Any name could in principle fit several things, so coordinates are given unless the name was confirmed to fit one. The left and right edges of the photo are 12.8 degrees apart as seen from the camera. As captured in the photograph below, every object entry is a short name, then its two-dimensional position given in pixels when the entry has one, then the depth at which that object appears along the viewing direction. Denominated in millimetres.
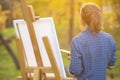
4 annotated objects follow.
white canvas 4340
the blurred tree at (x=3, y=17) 14211
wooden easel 4277
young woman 4090
